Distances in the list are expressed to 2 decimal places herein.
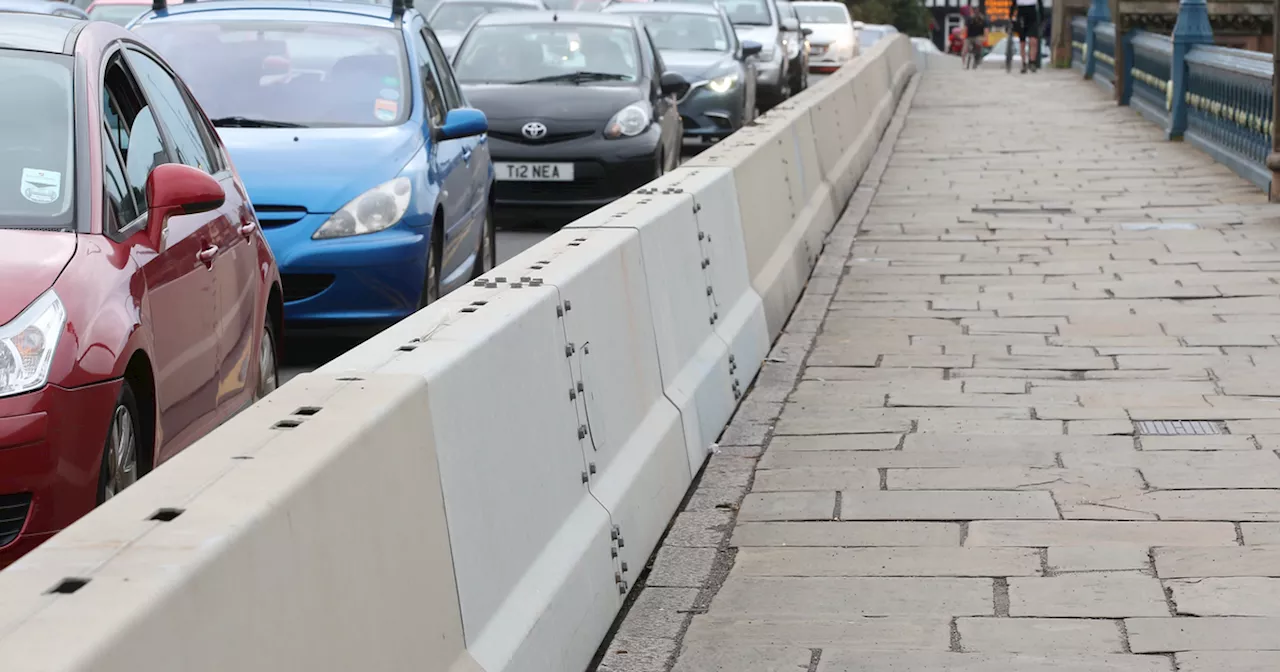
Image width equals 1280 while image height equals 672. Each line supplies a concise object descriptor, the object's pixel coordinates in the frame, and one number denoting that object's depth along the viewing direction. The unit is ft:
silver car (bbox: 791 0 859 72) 128.66
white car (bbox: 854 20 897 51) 179.11
